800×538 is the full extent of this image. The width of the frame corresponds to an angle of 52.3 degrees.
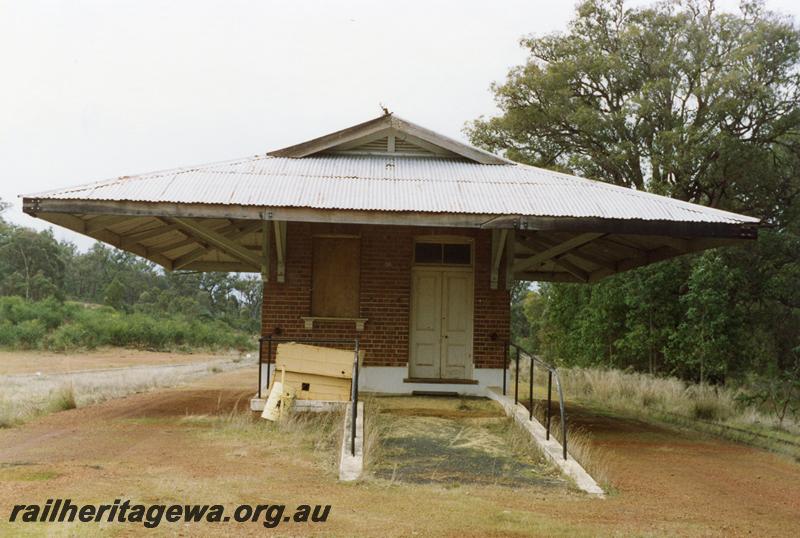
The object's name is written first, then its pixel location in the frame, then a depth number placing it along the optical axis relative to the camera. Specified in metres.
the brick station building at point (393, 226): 11.53
